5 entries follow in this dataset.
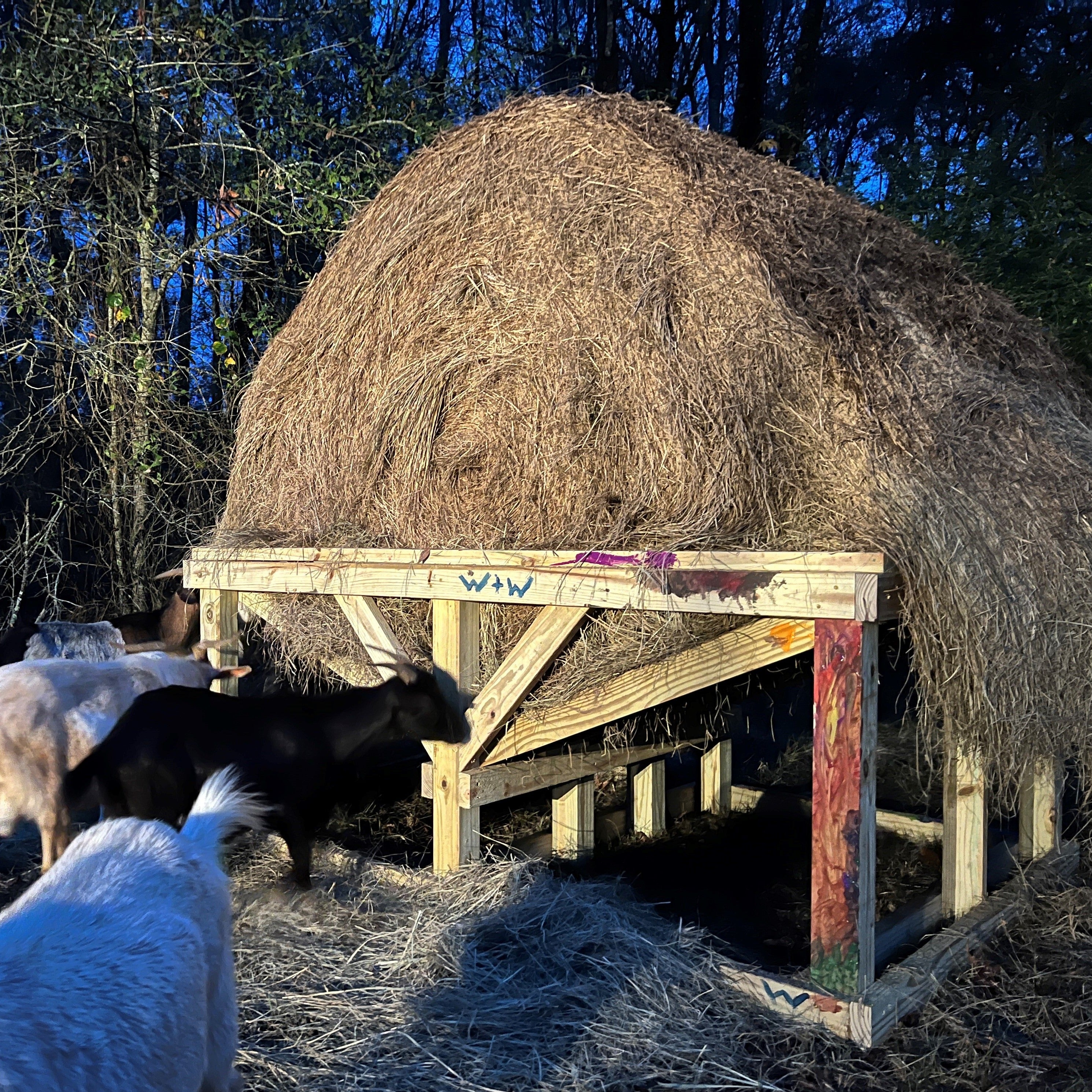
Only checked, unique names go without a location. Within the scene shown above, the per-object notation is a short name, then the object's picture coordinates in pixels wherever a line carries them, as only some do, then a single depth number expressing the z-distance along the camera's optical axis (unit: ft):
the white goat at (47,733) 17.65
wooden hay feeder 12.48
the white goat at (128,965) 6.12
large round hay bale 13.79
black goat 16.21
